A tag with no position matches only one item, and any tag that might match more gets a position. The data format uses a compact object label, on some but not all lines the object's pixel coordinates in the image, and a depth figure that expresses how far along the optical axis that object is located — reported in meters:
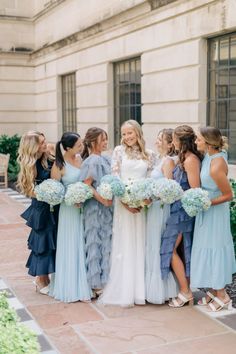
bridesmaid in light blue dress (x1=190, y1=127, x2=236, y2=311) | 5.18
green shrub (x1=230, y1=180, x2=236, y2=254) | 5.99
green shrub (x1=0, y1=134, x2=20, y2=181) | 17.98
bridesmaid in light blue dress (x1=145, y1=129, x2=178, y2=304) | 5.51
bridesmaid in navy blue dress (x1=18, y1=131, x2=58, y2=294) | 5.68
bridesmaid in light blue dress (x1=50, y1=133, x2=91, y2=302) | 5.70
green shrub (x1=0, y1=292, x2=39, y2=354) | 2.39
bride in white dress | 5.54
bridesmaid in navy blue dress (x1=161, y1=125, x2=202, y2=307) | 5.36
